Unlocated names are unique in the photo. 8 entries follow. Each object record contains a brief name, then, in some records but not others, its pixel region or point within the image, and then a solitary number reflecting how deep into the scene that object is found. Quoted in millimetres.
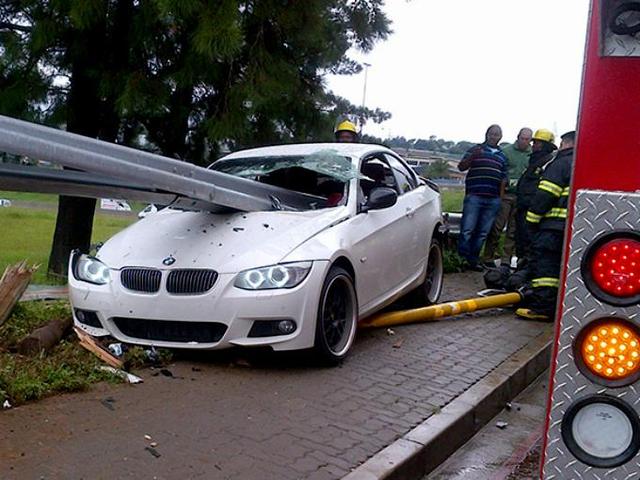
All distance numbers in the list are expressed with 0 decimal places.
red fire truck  1766
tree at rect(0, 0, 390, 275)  7539
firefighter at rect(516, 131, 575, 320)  6836
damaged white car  4953
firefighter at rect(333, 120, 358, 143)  9047
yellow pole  6664
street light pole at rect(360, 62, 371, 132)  11867
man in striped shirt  10148
